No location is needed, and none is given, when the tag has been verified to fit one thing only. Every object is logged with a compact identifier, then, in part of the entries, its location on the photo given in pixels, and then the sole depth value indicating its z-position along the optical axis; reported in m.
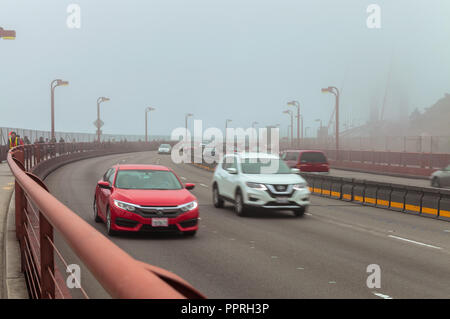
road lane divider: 17.08
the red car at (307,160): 29.38
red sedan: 11.70
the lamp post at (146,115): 97.28
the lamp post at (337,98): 48.28
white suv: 15.97
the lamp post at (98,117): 65.38
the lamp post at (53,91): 46.78
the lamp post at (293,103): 67.57
